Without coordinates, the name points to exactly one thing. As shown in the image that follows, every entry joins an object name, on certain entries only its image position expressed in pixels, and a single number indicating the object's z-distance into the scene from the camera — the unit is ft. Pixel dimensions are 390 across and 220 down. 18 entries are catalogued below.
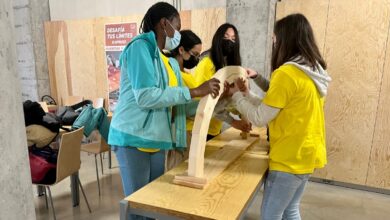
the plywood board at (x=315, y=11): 10.24
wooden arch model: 4.48
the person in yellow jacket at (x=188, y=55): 6.84
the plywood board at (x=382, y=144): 9.78
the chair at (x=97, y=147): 11.01
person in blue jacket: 4.42
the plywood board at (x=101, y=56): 15.62
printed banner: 15.05
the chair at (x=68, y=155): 7.82
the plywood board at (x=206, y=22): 12.37
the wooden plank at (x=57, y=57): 17.33
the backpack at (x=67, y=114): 11.02
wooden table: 3.77
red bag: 7.97
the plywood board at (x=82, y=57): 16.42
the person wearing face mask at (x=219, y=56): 7.54
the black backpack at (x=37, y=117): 8.08
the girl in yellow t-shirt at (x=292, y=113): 4.46
